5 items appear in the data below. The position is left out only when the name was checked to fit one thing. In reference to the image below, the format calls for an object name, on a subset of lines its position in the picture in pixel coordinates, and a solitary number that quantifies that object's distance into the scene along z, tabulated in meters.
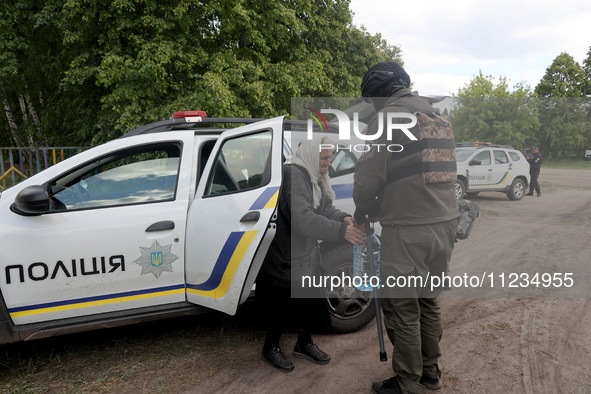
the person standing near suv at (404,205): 2.32
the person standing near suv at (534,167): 13.15
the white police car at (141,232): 2.62
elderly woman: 2.67
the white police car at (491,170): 11.70
